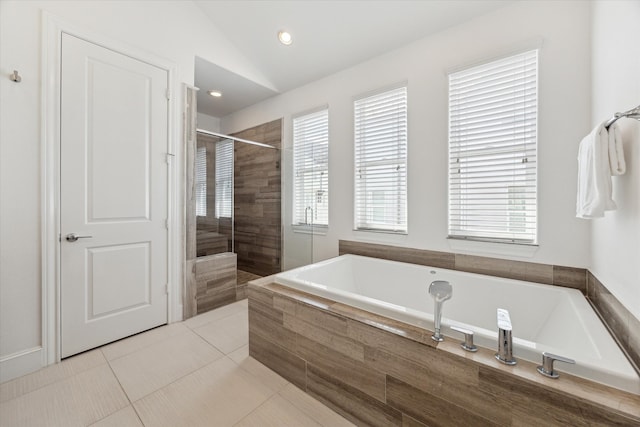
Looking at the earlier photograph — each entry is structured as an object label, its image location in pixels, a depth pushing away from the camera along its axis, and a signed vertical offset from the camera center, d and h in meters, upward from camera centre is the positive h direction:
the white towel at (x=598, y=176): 1.21 +0.19
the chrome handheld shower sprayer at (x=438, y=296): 1.13 -0.37
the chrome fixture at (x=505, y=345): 0.99 -0.51
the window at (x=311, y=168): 3.13 +0.58
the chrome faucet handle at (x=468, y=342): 1.08 -0.55
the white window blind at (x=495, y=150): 1.92 +0.51
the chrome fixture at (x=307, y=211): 3.29 +0.01
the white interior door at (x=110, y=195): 1.92 +0.14
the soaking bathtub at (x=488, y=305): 0.97 -0.56
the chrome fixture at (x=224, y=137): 2.72 +0.88
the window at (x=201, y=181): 2.72 +0.34
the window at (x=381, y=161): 2.54 +0.54
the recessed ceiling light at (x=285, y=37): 2.68 +1.85
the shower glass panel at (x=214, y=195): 2.78 +0.21
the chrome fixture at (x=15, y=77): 1.66 +0.88
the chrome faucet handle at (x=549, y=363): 0.91 -0.54
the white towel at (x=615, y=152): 1.18 +0.29
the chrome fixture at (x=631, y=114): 1.00 +0.40
